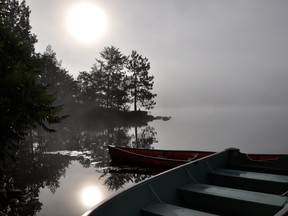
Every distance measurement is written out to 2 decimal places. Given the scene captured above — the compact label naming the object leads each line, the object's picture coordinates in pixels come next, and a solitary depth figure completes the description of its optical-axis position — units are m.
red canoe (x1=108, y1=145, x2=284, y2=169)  13.86
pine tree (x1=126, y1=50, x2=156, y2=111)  55.84
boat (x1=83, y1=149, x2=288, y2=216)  4.57
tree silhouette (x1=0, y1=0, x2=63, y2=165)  7.50
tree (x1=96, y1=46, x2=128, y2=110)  56.75
